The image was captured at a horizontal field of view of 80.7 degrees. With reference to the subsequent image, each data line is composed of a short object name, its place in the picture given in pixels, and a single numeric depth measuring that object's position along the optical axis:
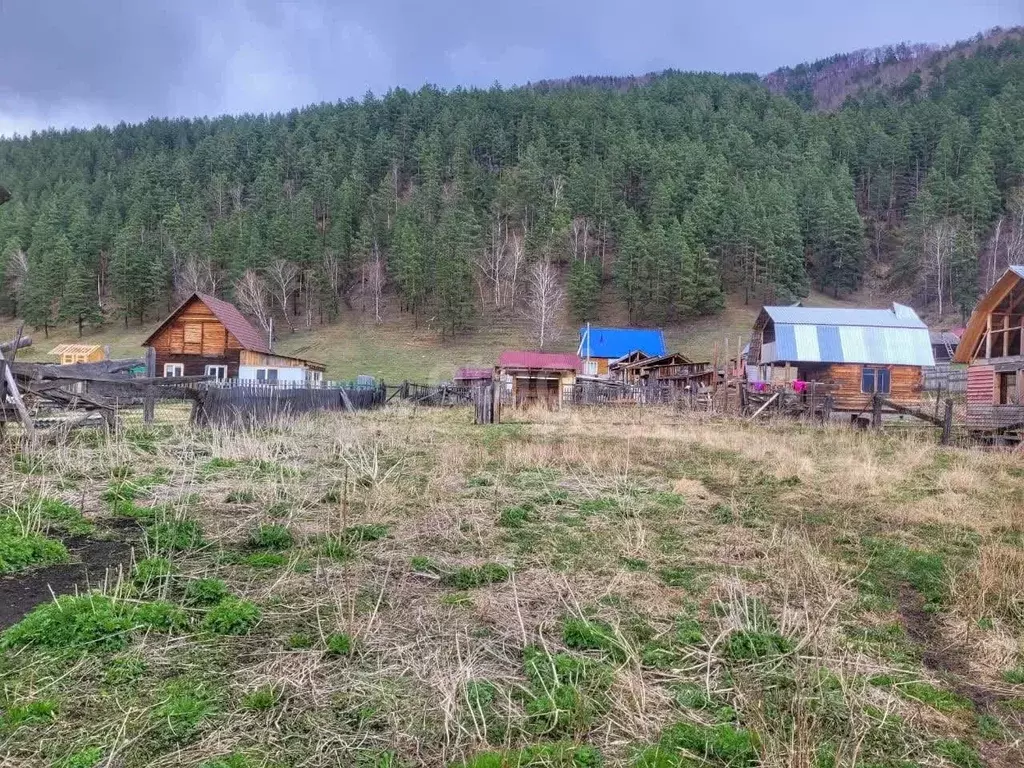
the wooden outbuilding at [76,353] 49.25
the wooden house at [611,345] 54.75
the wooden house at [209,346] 42.19
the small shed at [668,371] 37.59
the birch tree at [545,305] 59.47
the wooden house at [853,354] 37.62
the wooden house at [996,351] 23.42
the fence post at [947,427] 17.19
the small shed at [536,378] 33.75
